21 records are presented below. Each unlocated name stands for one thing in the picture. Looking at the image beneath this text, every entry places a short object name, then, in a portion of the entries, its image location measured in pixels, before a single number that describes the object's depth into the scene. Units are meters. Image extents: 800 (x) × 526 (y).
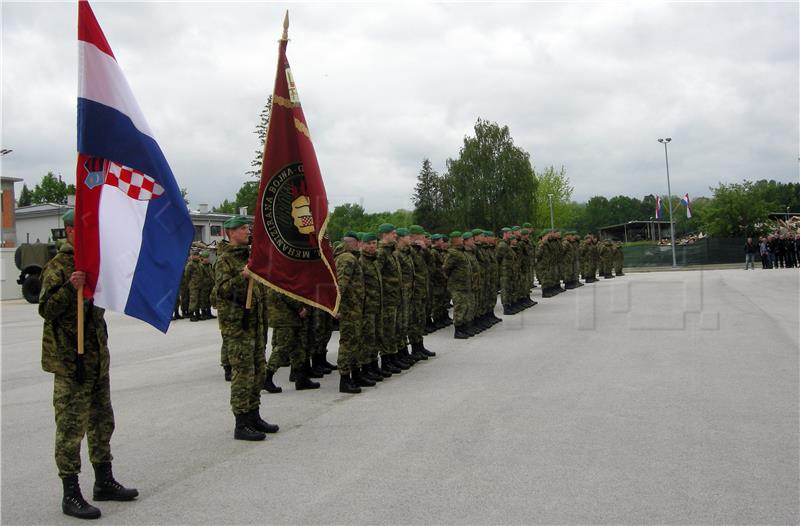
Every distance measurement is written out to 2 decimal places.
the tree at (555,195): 83.56
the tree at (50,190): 92.31
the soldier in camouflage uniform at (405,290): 9.76
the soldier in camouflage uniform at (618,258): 33.66
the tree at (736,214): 56.03
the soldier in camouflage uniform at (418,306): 10.21
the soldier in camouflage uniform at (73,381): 4.45
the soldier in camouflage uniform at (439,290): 13.92
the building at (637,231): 101.06
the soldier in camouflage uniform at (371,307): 8.63
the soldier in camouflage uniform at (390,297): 9.18
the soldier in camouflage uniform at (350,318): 8.13
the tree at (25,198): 100.02
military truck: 28.31
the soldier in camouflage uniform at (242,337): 6.07
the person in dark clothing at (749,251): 34.88
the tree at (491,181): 69.56
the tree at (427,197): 92.38
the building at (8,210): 47.31
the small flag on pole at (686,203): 46.88
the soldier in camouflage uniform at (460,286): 12.45
